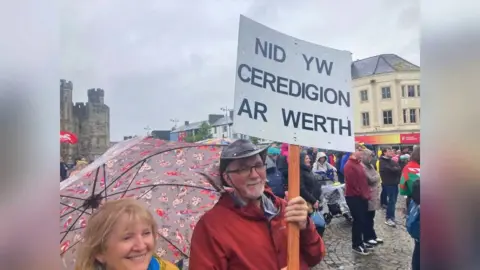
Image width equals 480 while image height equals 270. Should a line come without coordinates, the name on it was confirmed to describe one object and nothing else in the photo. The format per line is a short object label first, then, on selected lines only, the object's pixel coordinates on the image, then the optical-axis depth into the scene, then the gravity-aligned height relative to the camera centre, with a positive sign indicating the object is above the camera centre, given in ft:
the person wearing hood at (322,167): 28.25 -1.85
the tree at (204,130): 127.13 +3.67
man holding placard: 6.35 -1.37
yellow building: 113.39 +11.55
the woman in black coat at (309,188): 15.89 -1.89
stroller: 27.30 -4.06
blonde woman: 5.24 -1.30
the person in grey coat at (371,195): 20.65 -2.79
